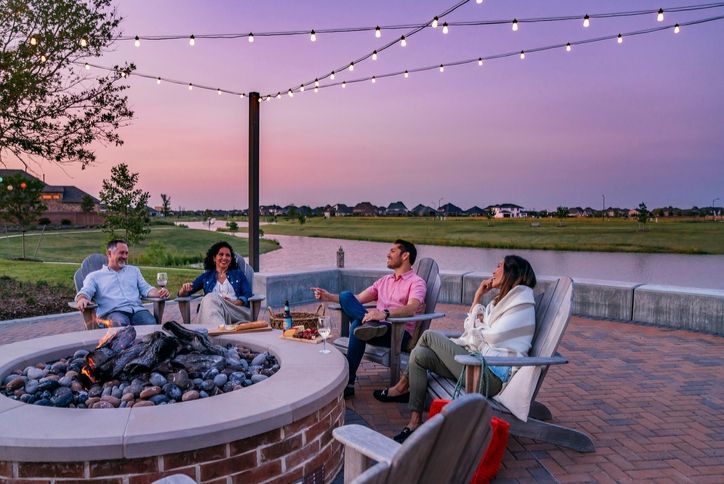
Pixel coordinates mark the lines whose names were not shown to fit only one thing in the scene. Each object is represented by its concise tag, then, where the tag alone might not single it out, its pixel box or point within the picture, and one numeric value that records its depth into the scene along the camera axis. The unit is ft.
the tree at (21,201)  45.24
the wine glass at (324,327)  11.21
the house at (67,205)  122.00
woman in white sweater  10.40
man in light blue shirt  15.56
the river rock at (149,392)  9.07
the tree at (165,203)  108.39
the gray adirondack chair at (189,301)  16.30
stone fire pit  6.64
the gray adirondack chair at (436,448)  4.10
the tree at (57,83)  24.82
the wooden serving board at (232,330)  12.95
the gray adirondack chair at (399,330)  12.85
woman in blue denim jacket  15.96
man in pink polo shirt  12.67
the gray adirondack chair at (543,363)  9.48
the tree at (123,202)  55.88
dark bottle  13.23
